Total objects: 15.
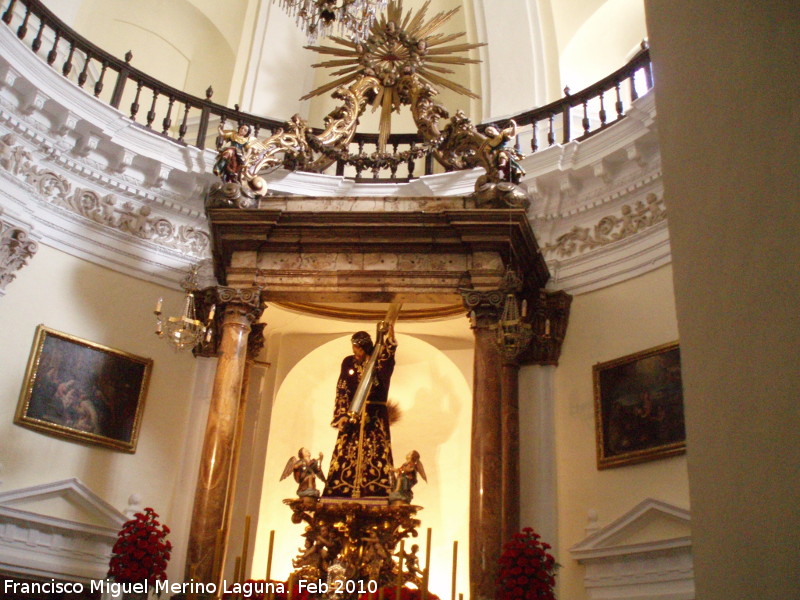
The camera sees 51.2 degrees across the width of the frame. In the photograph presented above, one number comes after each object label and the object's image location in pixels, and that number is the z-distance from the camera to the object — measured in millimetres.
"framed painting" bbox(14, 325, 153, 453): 7762
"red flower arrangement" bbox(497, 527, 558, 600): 6185
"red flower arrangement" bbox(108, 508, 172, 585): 6695
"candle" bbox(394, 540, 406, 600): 4855
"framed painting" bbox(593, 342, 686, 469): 7293
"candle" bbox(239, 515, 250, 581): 5074
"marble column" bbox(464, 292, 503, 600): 6508
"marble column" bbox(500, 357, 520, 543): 7320
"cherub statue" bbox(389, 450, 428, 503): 7906
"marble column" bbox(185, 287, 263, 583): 6864
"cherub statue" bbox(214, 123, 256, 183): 8055
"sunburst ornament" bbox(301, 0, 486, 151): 9242
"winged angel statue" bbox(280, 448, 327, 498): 8062
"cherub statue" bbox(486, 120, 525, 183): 7930
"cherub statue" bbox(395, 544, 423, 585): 7582
